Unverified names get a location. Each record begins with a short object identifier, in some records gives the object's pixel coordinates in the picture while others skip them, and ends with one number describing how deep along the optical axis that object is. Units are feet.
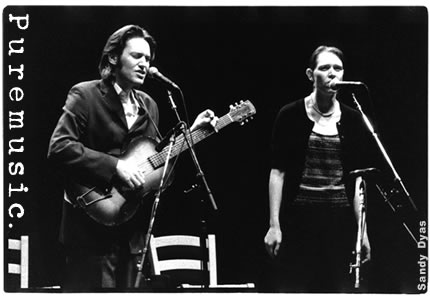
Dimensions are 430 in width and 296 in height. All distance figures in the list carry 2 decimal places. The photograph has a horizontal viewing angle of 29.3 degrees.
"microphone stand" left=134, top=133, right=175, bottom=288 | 13.79
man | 13.70
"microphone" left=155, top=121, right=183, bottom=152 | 13.74
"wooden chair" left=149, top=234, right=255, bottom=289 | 14.06
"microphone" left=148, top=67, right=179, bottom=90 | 13.87
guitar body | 13.64
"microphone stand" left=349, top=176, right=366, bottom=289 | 14.28
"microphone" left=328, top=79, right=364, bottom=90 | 14.28
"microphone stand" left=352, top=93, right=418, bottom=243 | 14.35
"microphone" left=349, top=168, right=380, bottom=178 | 14.32
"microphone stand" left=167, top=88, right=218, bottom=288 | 13.83
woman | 14.25
